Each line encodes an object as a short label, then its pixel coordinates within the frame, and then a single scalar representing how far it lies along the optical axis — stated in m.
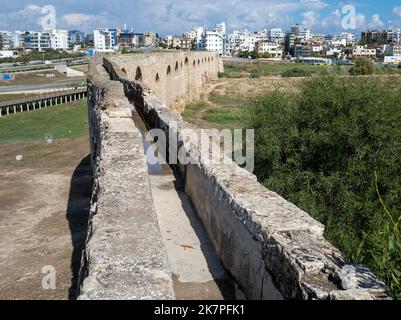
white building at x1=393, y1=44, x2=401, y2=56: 100.21
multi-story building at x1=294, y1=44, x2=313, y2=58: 111.03
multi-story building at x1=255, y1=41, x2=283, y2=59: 114.24
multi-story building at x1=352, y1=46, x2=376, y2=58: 95.50
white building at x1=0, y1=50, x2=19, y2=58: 106.49
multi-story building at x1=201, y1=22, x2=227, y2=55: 115.50
